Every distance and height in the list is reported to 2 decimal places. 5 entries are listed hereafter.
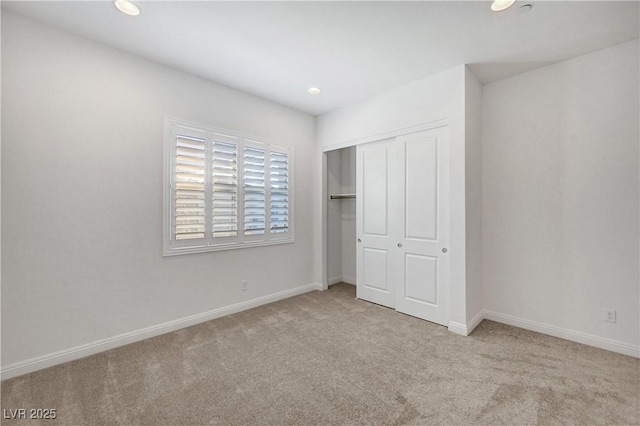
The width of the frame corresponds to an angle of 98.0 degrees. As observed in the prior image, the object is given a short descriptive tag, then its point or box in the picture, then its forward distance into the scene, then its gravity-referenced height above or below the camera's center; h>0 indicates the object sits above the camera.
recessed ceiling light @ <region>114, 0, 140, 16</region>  2.06 +1.59
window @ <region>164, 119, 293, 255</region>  3.01 +0.30
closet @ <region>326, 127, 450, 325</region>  3.12 -0.11
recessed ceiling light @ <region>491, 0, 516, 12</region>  2.02 +1.55
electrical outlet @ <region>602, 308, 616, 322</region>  2.56 -0.94
